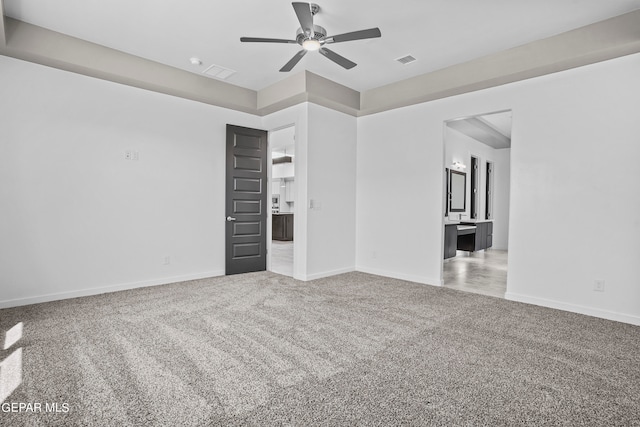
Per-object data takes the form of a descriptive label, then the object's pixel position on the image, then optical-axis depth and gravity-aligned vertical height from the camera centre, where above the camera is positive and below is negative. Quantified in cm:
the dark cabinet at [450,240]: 607 -62
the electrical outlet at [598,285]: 344 -80
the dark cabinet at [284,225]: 1038 -62
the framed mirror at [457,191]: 714 +39
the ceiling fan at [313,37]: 267 +156
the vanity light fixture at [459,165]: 721 +98
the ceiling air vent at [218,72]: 443 +186
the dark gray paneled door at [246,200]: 524 +8
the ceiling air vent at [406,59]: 407 +188
